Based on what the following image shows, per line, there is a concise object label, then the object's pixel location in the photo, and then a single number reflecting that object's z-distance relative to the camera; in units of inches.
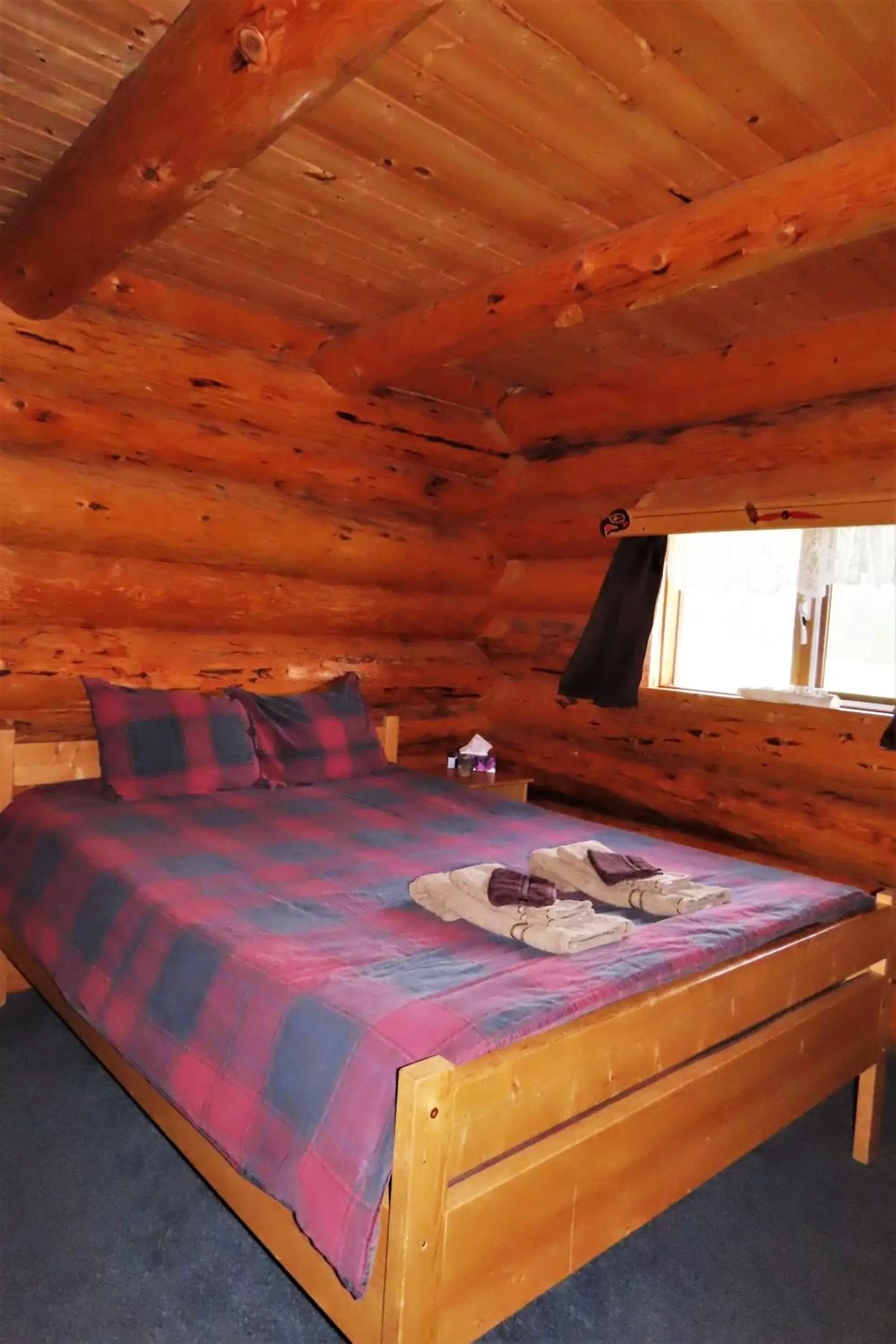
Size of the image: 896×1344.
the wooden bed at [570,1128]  49.6
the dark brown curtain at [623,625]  142.7
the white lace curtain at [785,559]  121.7
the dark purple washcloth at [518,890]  74.4
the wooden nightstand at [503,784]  155.2
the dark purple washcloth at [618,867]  82.7
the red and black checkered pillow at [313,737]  130.0
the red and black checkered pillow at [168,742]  113.7
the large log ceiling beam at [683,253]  75.1
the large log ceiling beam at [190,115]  55.1
